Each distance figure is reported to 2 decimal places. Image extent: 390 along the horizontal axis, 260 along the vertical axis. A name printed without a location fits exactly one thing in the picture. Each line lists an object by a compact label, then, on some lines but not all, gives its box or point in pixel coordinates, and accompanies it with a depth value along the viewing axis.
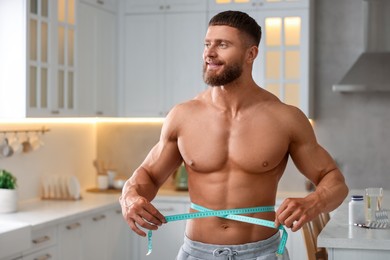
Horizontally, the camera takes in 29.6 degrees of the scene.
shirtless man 2.24
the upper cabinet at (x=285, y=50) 5.38
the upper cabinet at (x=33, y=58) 4.48
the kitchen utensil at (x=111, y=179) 5.95
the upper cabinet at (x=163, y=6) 5.57
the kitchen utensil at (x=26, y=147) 4.96
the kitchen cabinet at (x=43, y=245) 4.01
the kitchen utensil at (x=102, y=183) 5.88
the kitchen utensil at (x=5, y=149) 4.67
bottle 3.53
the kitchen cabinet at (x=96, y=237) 4.50
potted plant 4.40
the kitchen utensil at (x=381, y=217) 3.48
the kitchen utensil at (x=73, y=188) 5.22
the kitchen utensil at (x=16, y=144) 4.77
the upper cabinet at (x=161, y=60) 5.58
